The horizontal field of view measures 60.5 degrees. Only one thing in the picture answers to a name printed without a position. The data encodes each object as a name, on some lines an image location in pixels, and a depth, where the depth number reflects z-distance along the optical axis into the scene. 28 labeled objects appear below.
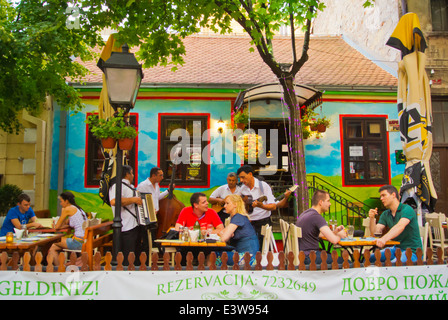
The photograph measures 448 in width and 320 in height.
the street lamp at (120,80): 5.19
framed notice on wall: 10.70
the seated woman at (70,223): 6.86
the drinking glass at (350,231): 6.10
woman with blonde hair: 5.39
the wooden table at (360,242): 5.50
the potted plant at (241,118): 9.77
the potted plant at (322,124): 9.98
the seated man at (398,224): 5.32
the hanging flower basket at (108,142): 5.46
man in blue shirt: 7.13
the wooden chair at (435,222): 7.20
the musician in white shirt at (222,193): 8.08
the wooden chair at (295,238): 5.07
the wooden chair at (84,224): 7.16
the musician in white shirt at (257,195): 7.47
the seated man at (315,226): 5.12
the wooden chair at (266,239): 5.63
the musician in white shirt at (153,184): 7.96
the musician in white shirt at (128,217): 6.45
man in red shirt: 6.14
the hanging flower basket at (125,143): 5.36
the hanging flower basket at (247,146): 9.88
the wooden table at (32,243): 5.86
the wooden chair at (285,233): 5.93
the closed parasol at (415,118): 6.92
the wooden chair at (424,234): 6.20
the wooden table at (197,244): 5.33
